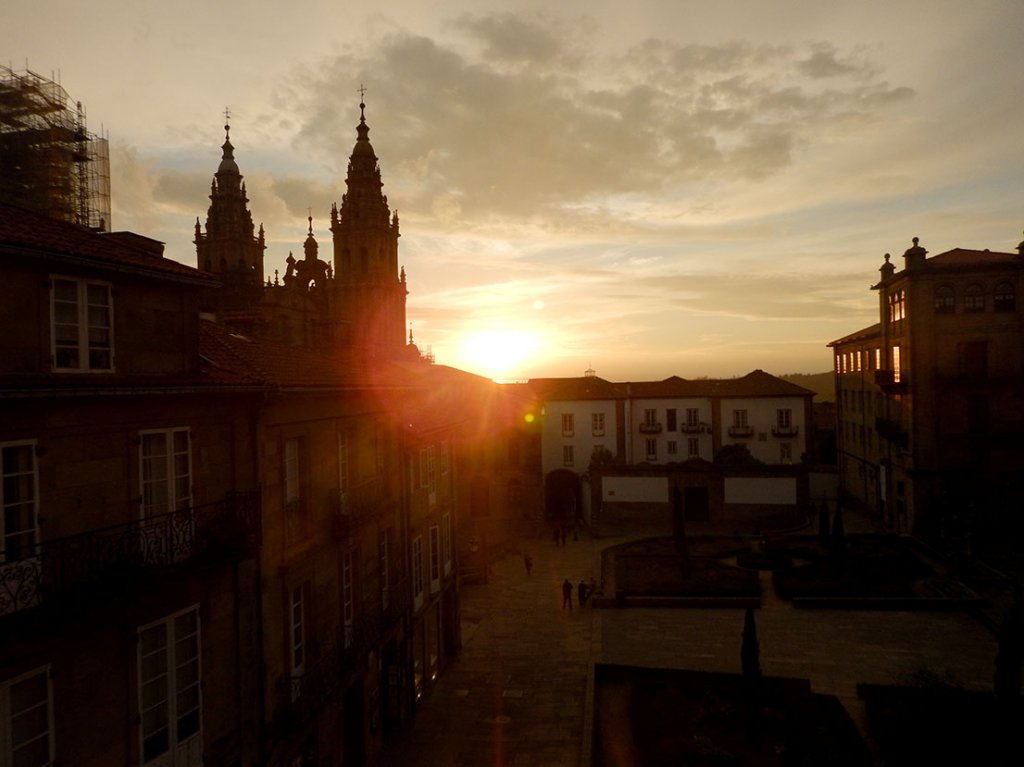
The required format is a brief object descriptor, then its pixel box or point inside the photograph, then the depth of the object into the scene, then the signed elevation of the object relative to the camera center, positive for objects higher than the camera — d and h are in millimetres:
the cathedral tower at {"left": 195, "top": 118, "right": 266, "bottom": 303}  75938 +17824
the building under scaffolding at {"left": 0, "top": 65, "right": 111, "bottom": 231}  27281 +10914
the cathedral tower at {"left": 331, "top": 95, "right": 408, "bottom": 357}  71750 +14699
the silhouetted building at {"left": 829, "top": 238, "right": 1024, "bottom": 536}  40438 -1054
